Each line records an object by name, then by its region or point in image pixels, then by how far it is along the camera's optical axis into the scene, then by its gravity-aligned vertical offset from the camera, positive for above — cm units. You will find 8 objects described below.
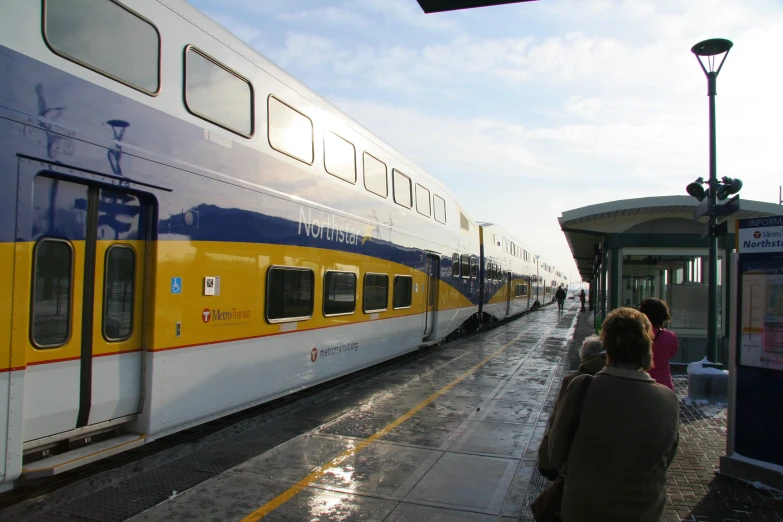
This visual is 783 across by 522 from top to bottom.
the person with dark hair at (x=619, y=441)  243 -69
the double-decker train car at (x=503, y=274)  1955 +36
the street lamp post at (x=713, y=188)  898 +159
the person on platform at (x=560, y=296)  3243 -71
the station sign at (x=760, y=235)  504 +49
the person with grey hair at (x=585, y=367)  280 -46
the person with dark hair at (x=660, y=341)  482 -47
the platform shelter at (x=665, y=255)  1128 +65
